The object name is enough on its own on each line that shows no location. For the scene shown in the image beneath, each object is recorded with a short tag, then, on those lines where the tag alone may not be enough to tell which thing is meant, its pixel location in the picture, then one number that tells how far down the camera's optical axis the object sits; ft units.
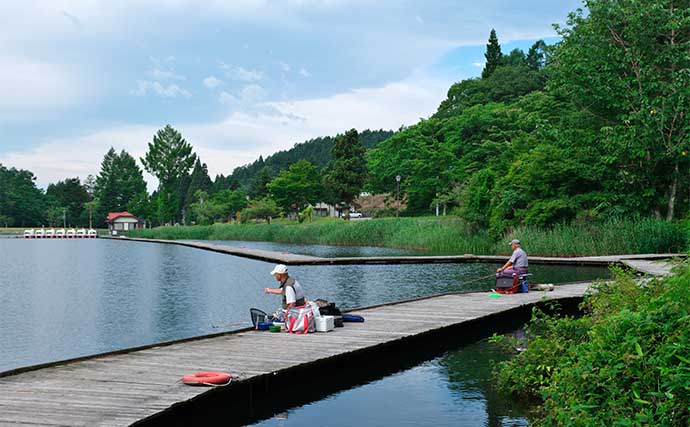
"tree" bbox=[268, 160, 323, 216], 281.54
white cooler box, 39.73
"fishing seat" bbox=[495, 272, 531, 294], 59.21
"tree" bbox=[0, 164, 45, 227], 409.28
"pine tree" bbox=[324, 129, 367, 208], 266.57
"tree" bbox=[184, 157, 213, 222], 422.41
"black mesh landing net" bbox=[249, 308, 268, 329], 41.37
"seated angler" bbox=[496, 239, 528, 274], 58.08
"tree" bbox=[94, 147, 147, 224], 429.79
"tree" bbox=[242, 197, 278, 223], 302.04
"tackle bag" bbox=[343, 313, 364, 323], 43.80
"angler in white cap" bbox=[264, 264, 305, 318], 39.14
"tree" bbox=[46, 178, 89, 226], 422.82
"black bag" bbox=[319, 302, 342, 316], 41.27
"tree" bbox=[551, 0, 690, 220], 110.52
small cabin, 394.52
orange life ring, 27.17
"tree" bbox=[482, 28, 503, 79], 252.01
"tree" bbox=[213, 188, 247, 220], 342.17
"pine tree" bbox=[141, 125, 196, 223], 464.65
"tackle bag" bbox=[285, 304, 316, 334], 39.19
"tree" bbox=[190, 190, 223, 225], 344.90
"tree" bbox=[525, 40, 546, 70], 269.44
